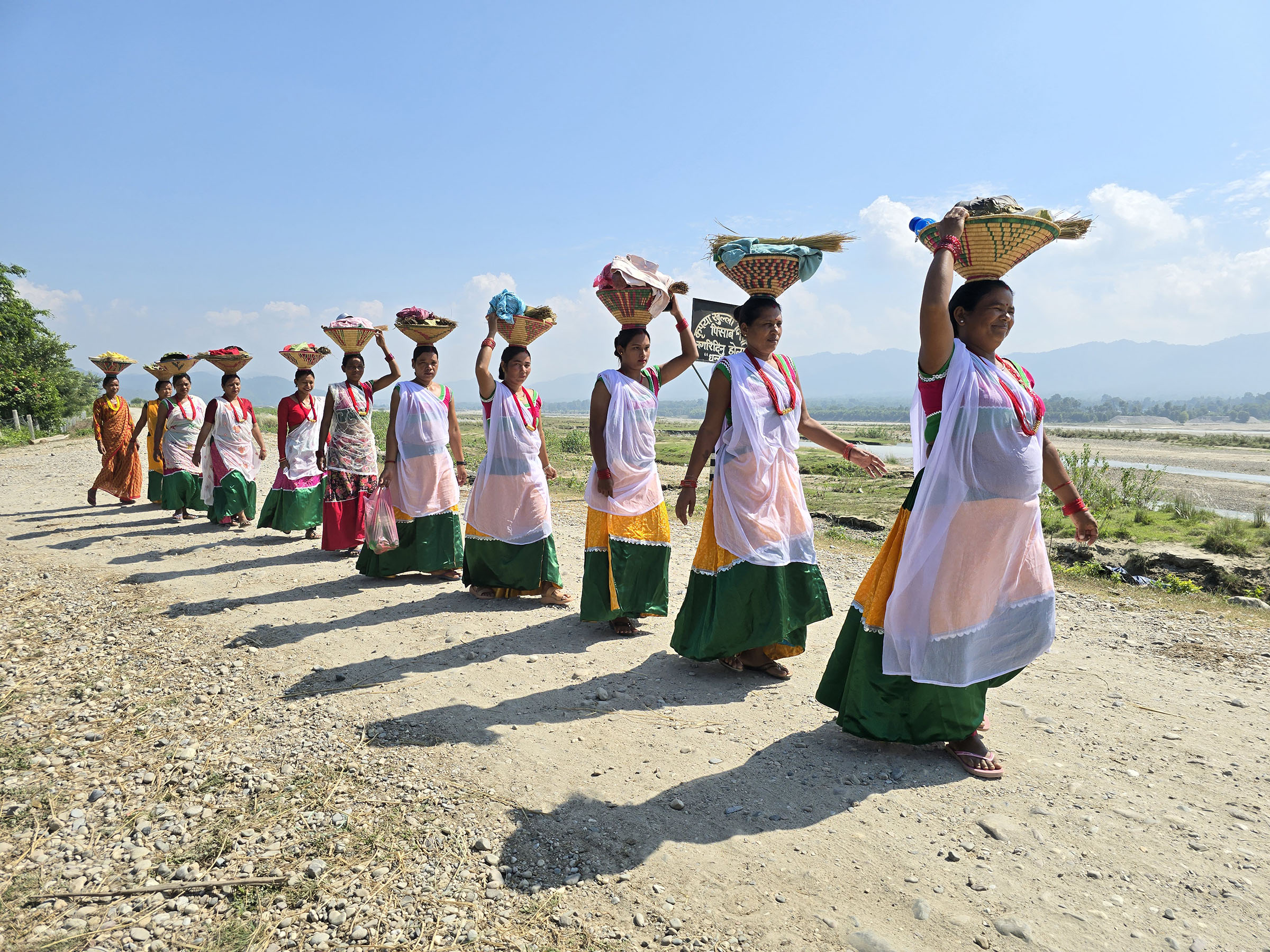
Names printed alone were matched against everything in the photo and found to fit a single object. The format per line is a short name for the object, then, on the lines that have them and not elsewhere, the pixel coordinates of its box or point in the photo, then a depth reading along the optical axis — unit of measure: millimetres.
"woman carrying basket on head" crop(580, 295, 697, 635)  5555
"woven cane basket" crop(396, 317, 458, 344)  6879
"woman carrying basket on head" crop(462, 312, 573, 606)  6465
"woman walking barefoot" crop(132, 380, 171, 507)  11656
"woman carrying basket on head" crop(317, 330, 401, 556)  8211
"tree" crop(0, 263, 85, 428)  28156
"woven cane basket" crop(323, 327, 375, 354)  7570
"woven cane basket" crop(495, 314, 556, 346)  6176
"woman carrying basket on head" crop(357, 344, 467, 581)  7348
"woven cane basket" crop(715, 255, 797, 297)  4438
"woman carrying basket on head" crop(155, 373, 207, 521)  11266
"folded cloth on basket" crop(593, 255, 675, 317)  5180
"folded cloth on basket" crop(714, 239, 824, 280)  4398
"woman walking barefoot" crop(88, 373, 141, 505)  11820
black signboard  6969
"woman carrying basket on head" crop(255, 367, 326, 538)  9547
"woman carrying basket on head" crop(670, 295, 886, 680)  4504
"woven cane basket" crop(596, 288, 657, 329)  5293
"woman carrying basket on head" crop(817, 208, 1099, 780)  3283
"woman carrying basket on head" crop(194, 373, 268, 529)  10586
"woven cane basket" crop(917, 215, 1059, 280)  3213
